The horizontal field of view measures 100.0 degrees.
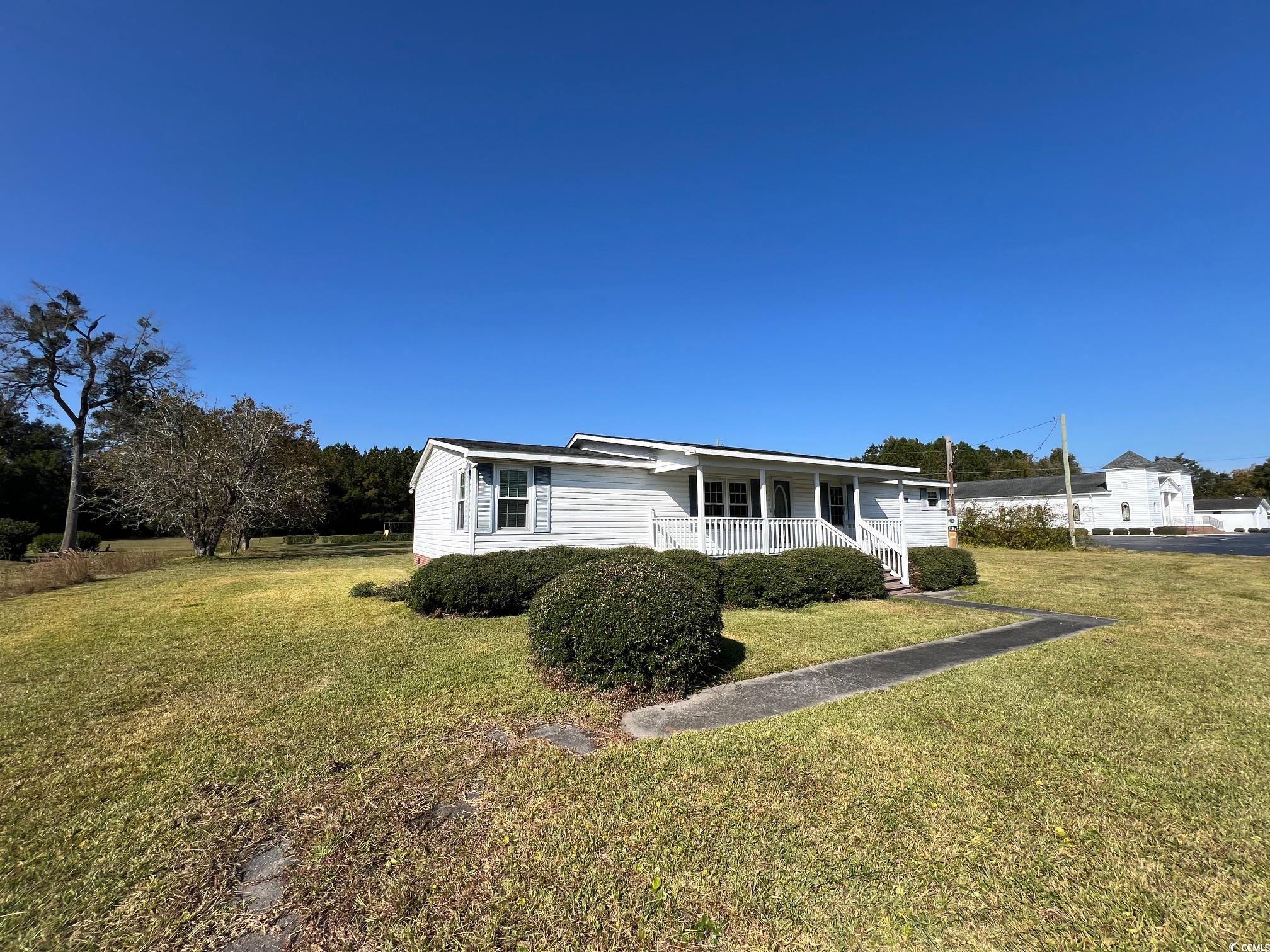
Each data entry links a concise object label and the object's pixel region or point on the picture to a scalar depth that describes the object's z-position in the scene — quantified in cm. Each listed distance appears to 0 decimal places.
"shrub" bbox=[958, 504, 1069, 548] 2667
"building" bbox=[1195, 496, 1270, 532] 4750
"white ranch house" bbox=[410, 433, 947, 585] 1262
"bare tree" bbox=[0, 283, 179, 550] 2555
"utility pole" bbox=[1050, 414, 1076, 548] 2523
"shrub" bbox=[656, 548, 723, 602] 1035
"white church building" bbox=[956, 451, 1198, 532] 4084
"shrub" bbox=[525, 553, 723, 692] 535
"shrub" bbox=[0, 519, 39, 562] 1872
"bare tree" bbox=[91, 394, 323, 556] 2186
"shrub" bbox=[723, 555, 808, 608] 1044
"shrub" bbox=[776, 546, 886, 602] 1099
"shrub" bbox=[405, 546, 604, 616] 919
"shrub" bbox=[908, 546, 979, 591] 1330
